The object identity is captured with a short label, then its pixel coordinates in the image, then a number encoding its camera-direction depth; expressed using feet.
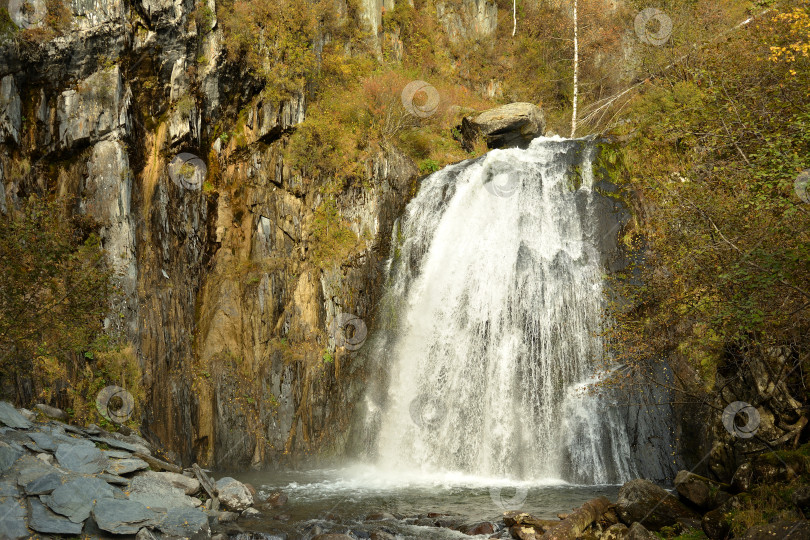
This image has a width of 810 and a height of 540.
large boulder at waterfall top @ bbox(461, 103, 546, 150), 84.12
